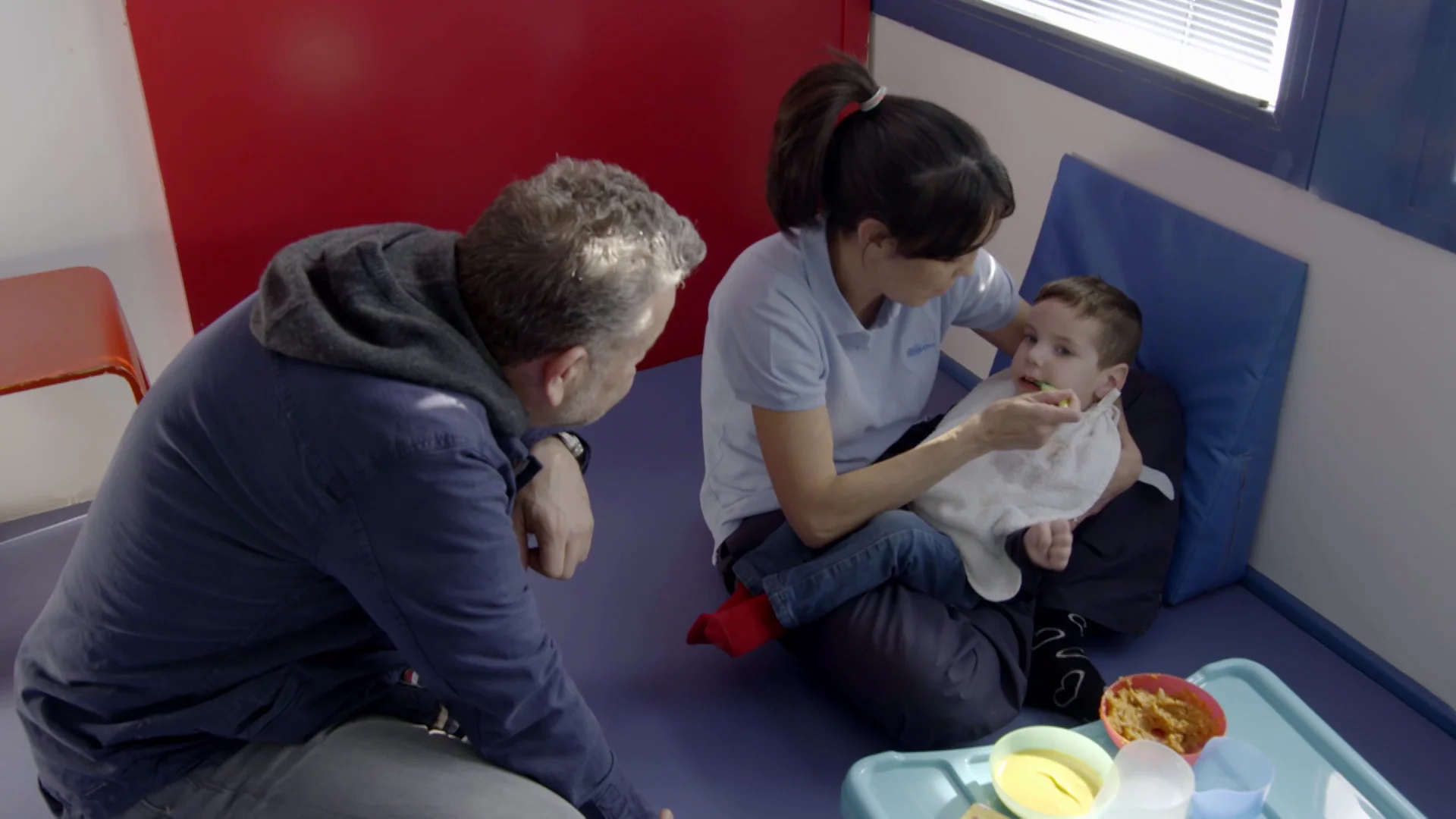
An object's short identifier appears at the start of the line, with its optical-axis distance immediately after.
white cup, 1.41
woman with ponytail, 1.61
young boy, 1.81
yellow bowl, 1.50
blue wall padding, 1.93
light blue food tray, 1.49
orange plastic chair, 1.92
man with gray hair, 1.09
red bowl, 1.58
